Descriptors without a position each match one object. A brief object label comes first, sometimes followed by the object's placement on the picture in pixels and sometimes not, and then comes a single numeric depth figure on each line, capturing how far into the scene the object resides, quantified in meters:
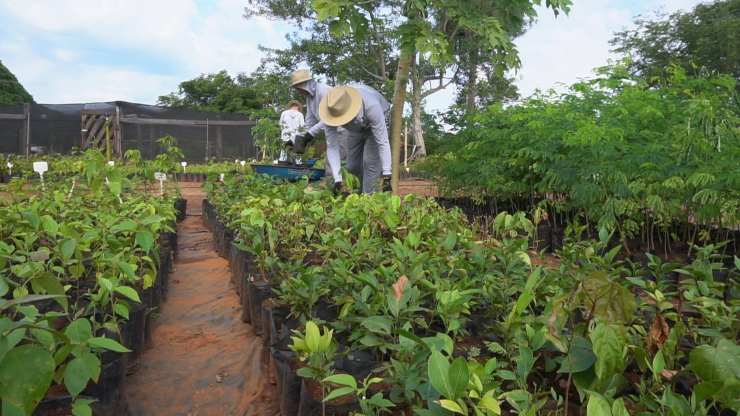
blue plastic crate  6.93
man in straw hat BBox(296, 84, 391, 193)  5.25
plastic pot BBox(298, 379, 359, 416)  1.37
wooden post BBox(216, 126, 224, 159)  16.89
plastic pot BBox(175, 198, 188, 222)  6.48
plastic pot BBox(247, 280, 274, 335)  2.59
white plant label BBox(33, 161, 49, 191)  4.27
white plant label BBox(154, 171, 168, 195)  5.12
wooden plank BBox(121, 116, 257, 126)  15.44
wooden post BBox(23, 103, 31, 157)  14.73
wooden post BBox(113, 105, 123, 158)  14.81
